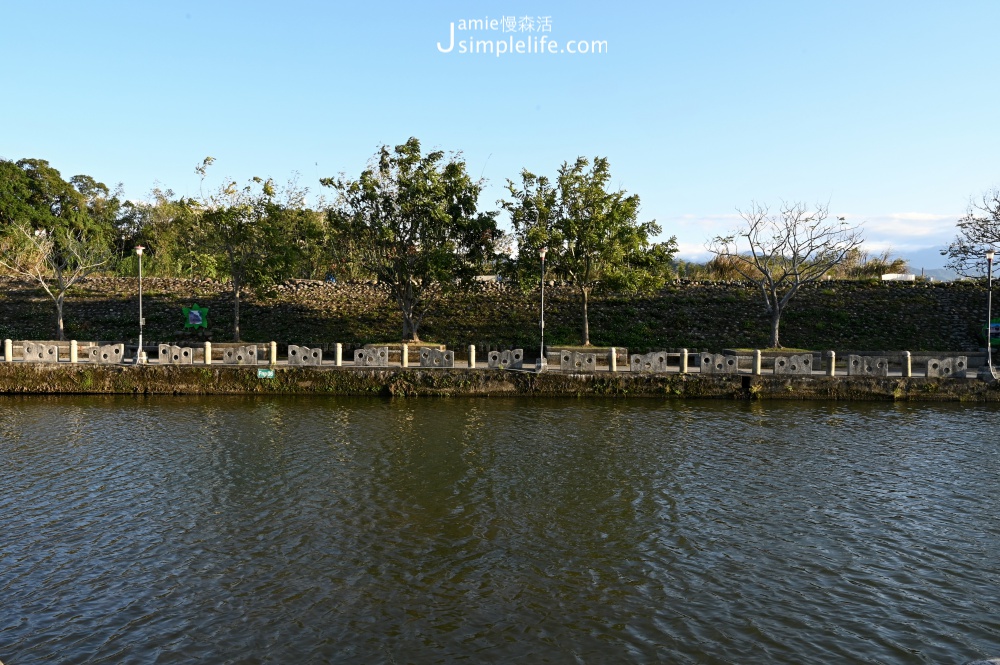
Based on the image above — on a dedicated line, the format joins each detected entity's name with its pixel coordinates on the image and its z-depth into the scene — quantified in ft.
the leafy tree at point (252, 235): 123.13
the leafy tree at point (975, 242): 158.81
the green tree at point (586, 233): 119.96
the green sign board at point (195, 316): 145.48
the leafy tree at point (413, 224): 116.78
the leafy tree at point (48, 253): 139.74
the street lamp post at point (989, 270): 104.32
